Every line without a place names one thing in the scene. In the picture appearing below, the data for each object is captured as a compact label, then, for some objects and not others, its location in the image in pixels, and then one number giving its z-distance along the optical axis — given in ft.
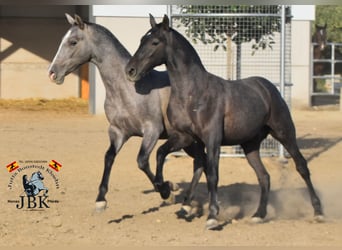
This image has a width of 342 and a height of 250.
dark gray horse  53.16
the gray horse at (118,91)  58.95
